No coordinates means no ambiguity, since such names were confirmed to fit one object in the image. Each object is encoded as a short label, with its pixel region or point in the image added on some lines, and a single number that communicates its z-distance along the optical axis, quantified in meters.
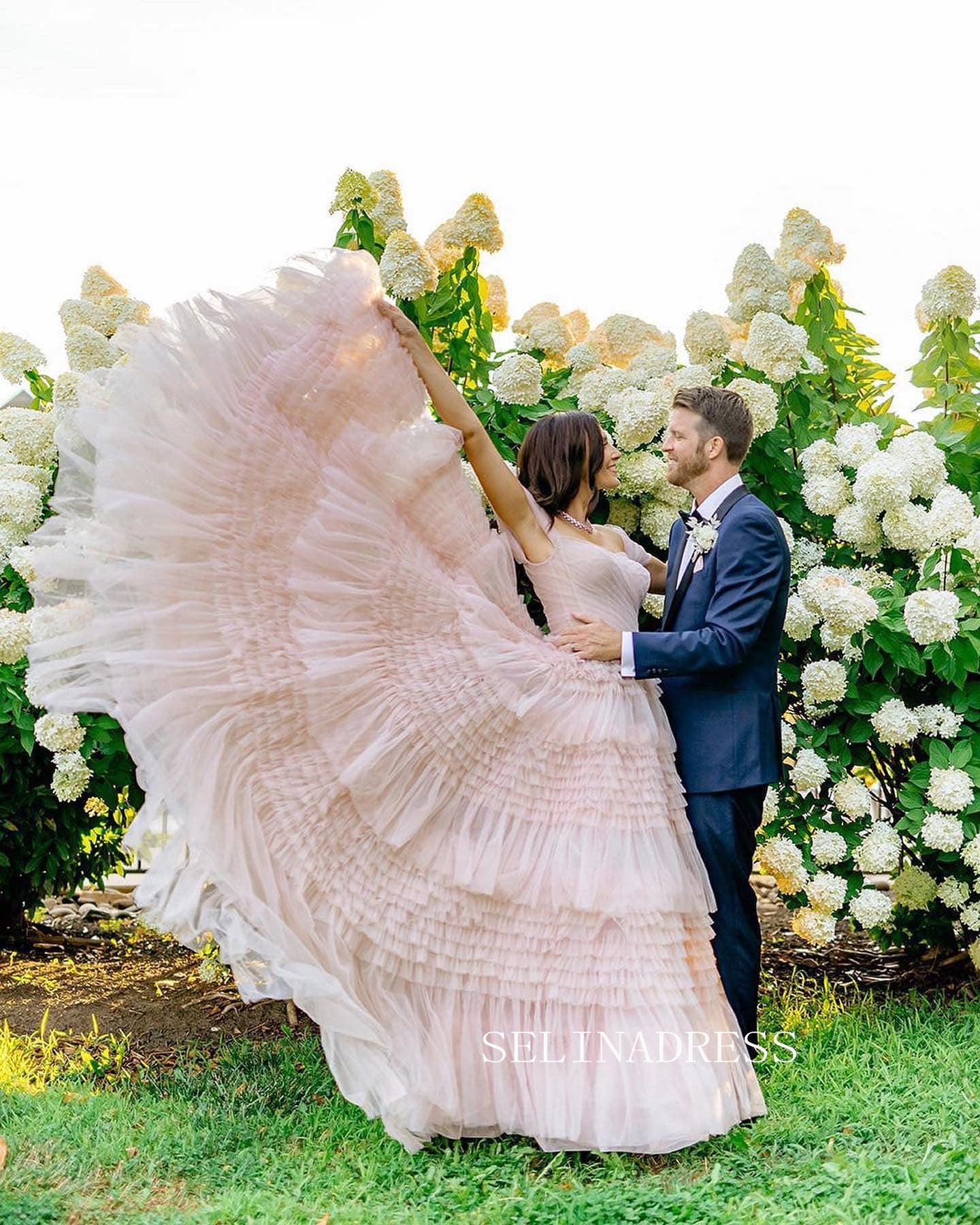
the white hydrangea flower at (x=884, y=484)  4.24
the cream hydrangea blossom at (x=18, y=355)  4.68
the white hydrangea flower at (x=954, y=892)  4.42
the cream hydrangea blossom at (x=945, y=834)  4.23
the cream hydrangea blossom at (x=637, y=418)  4.24
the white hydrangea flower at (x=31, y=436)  4.34
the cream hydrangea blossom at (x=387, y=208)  4.44
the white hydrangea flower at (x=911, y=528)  4.30
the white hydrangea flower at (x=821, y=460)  4.43
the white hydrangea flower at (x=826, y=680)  4.25
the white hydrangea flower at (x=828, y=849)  4.31
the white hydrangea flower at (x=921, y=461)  4.32
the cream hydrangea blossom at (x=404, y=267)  4.21
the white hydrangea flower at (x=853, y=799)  4.34
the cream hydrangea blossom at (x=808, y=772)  4.28
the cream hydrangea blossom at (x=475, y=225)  4.46
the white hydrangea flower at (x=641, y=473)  4.30
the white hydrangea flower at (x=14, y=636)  4.02
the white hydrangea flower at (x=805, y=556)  4.51
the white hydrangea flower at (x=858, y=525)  4.35
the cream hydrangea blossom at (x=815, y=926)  4.32
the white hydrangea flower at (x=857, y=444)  4.39
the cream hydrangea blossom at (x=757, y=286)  4.73
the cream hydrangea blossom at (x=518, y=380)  4.27
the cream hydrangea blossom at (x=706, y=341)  4.51
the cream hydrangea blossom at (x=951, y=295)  4.67
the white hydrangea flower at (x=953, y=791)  4.24
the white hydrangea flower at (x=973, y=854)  4.25
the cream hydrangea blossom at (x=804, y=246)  4.84
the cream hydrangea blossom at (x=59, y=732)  4.01
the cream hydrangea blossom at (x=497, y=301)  4.75
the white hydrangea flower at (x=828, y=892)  4.29
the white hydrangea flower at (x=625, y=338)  4.95
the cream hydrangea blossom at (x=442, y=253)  4.59
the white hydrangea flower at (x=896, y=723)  4.28
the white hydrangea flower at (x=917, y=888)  4.51
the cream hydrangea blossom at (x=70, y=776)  4.11
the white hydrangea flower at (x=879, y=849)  4.32
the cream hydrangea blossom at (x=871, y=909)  4.32
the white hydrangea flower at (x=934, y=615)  4.12
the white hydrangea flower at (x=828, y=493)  4.39
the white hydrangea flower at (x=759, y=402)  4.33
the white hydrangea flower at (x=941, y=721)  4.34
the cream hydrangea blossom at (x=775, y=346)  4.39
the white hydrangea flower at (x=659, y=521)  4.38
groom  3.63
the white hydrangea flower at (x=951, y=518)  4.24
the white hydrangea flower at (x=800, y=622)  4.29
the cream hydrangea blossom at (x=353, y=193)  4.36
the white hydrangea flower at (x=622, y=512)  4.50
